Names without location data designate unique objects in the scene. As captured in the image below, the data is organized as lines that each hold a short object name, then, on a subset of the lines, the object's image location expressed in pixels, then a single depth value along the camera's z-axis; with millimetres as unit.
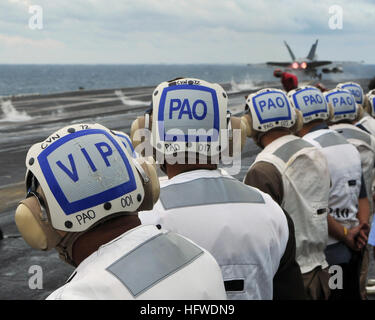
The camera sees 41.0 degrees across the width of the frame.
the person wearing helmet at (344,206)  4164
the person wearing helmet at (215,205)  2432
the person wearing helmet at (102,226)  1725
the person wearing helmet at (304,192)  3447
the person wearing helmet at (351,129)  5117
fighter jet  76031
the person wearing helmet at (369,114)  6541
